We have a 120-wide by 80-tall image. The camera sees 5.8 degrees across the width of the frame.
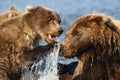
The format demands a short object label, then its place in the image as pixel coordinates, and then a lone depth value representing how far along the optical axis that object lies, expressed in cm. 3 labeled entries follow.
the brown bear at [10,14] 2059
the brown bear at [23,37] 1874
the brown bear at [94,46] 1532
